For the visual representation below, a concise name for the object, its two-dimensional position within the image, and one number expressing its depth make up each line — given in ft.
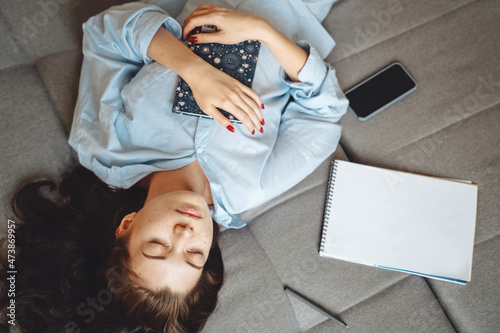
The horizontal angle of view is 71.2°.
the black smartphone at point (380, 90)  4.30
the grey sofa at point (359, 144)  3.88
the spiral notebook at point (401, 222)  3.93
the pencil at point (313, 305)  3.84
